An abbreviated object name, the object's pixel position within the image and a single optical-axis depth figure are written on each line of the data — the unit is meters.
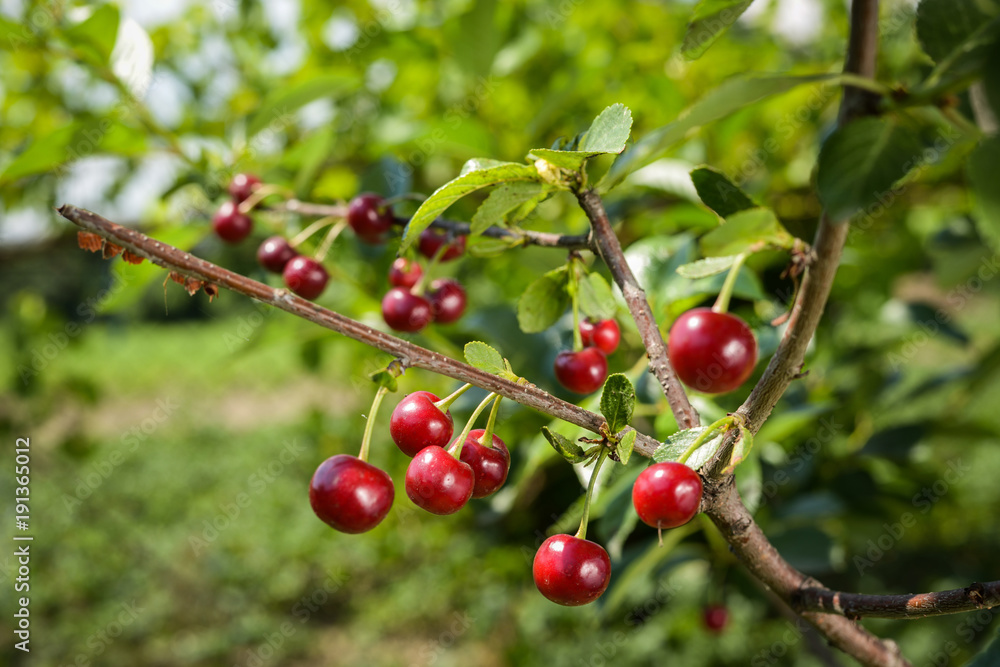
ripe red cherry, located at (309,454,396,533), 0.45
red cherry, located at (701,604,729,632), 1.29
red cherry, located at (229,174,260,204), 0.88
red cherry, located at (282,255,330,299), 0.69
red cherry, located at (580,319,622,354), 0.63
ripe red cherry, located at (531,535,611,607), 0.41
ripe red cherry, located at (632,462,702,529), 0.37
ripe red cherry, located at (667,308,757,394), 0.48
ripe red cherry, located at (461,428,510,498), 0.45
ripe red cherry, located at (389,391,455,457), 0.44
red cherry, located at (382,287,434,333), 0.64
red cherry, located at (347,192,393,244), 0.68
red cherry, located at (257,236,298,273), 0.72
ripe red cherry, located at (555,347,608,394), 0.56
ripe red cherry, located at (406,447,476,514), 0.41
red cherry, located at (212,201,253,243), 0.85
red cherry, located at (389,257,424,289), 0.71
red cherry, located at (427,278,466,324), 0.72
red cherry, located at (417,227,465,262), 0.68
